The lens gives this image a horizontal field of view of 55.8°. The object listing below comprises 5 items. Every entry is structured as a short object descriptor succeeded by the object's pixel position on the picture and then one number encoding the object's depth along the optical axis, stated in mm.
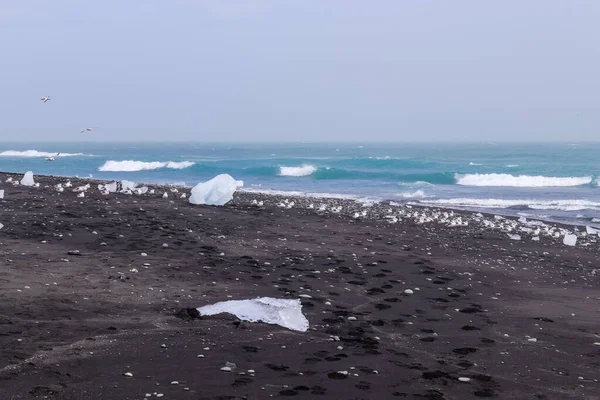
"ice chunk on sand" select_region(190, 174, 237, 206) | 18375
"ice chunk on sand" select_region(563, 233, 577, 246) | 14922
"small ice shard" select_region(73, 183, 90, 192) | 19147
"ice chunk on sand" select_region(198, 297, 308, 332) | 6362
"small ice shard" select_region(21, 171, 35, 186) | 20559
